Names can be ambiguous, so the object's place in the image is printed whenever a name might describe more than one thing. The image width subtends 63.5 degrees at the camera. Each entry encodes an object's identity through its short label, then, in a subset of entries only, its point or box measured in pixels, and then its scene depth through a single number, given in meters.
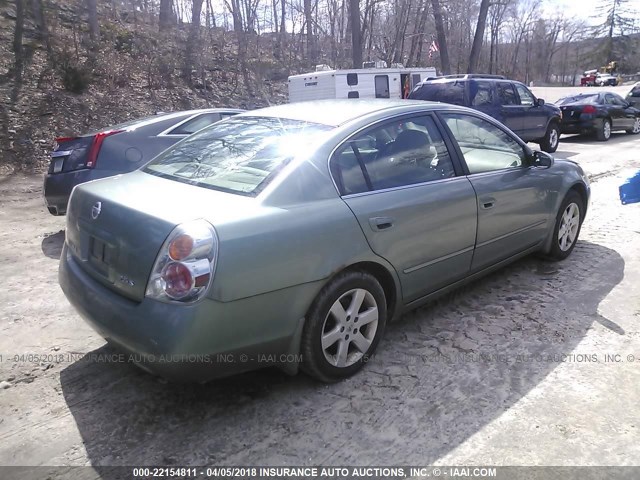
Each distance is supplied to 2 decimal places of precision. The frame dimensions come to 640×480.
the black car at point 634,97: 20.44
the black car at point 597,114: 15.08
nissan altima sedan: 2.50
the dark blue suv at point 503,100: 11.01
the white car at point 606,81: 61.06
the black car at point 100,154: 5.89
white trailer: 14.65
